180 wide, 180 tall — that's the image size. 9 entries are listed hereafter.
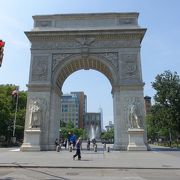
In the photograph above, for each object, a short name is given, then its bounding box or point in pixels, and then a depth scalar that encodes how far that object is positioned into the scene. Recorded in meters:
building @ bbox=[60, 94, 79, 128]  145.75
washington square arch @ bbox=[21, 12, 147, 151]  28.09
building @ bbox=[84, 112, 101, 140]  146.50
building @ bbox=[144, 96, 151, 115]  133.90
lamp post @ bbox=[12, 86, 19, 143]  37.19
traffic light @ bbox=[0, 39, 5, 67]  12.67
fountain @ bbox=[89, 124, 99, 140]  95.28
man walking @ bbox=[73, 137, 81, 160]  17.74
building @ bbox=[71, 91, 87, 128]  150.43
